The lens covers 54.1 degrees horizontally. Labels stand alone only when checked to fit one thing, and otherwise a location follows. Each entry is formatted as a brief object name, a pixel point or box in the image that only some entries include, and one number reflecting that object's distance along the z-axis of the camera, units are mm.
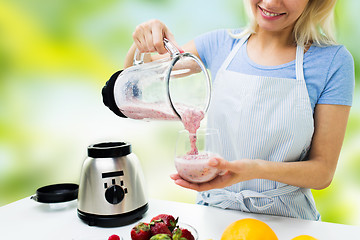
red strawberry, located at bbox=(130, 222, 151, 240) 892
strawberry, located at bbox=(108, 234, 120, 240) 894
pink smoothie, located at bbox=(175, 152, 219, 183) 888
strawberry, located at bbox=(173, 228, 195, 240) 840
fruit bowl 907
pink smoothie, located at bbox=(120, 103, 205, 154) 903
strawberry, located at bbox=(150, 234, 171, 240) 830
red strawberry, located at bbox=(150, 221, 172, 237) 887
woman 1214
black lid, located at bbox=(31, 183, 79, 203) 1218
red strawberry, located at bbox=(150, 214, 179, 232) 930
